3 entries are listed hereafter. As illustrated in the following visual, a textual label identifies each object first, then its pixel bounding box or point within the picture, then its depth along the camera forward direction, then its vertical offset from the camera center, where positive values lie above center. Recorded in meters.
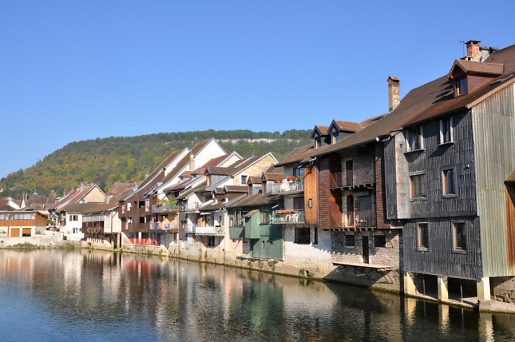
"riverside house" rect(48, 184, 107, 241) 104.62 +3.54
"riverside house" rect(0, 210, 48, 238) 98.69 +0.48
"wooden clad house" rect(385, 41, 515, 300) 27.59 +1.98
